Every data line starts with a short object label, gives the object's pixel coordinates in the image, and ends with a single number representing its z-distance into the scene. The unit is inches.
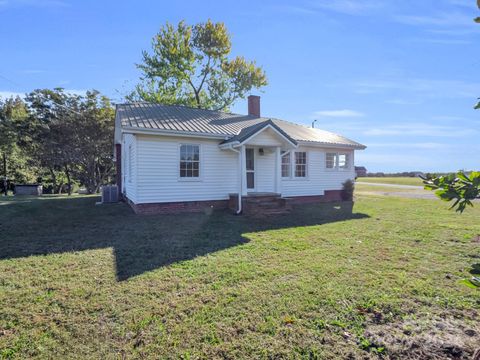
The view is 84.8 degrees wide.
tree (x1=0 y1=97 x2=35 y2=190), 861.8
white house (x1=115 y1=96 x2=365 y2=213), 382.3
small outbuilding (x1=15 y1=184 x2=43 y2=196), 776.3
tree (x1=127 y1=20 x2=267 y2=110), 1034.7
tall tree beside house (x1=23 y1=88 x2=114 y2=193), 852.6
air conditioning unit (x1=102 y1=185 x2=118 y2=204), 515.8
